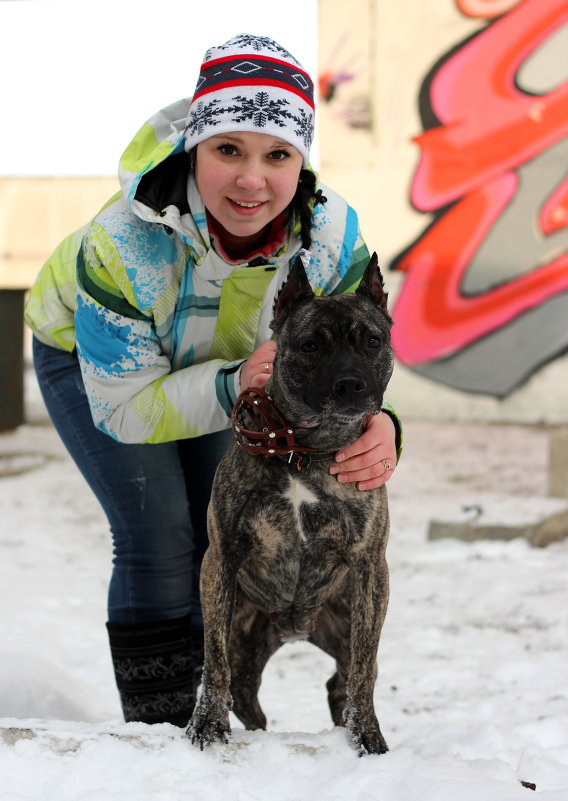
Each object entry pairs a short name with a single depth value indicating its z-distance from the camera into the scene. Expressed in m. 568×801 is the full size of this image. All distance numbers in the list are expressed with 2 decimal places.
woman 2.26
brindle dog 2.15
